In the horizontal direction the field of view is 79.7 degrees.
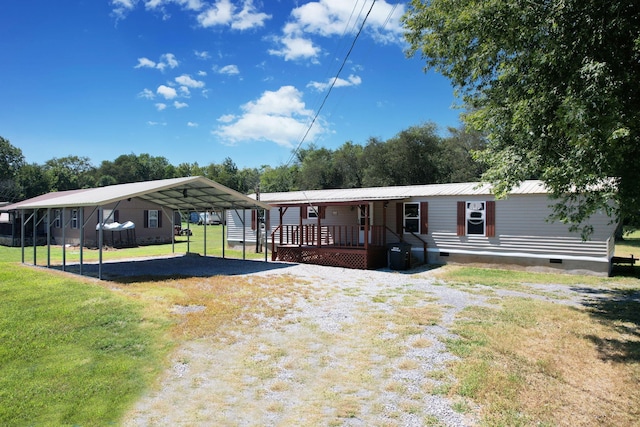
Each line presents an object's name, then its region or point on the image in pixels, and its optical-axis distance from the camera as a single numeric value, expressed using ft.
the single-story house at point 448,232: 40.50
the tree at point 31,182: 163.87
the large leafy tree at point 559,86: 16.20
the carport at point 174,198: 36.78
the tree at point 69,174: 180.92
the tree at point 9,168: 160.76
